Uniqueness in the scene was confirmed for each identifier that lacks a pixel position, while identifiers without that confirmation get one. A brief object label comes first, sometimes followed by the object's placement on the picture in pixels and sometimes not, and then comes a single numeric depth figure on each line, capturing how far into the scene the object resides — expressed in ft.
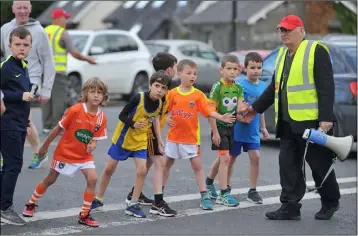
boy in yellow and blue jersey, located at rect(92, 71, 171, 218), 53.12
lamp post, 219.11
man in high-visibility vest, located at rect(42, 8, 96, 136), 90.19
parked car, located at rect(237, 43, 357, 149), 79.16
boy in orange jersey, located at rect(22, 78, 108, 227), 50.37
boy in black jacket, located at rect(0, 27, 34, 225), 49.32
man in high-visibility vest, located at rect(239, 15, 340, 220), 52.48
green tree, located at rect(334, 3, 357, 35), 222.61
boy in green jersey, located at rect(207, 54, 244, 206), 57.28
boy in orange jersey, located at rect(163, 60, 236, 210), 55.47
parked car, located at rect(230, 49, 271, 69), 121.17
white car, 139.19
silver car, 156.55
